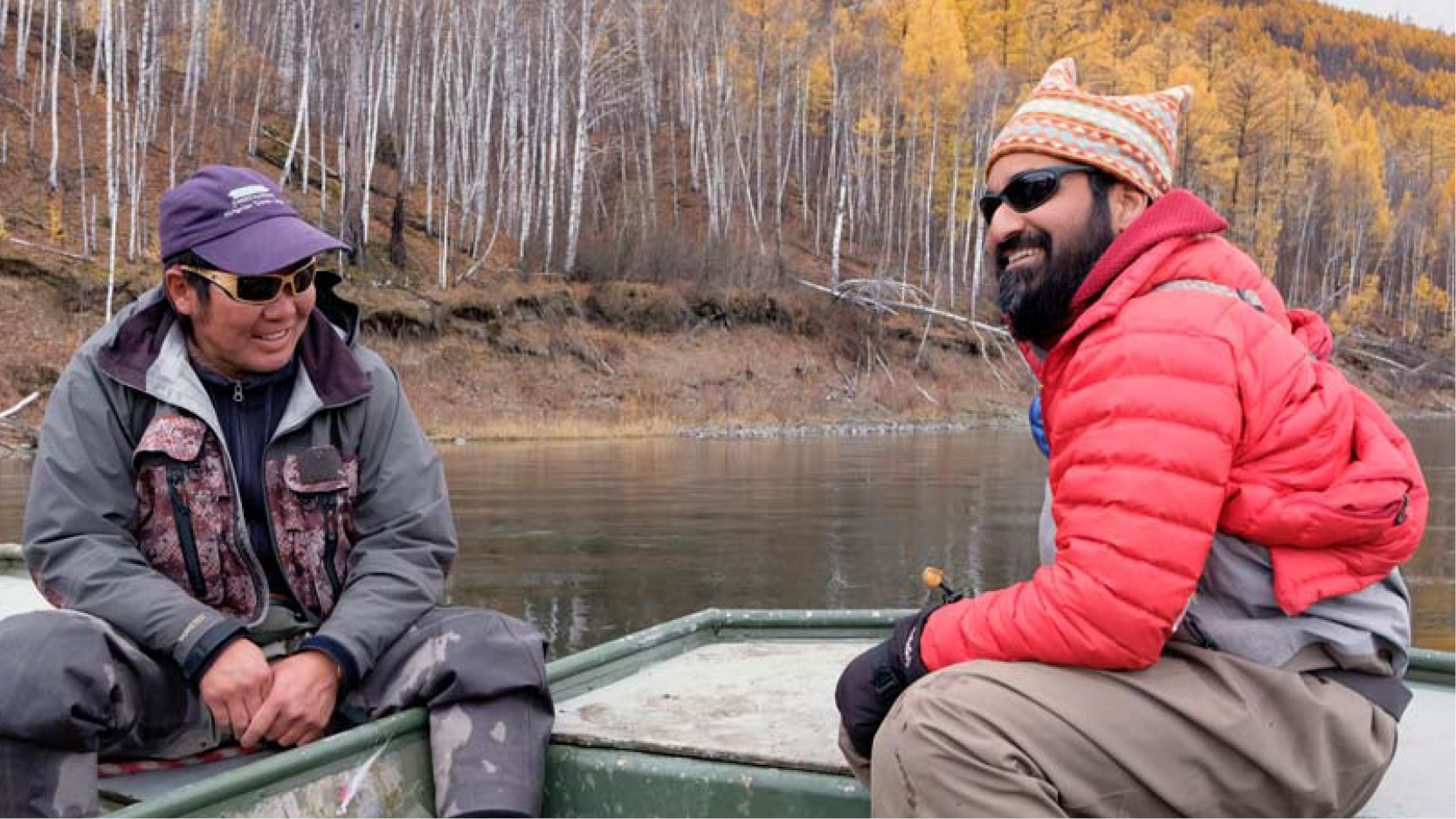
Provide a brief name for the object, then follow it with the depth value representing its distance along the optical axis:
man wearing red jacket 1.88
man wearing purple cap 2.56
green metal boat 2.39
